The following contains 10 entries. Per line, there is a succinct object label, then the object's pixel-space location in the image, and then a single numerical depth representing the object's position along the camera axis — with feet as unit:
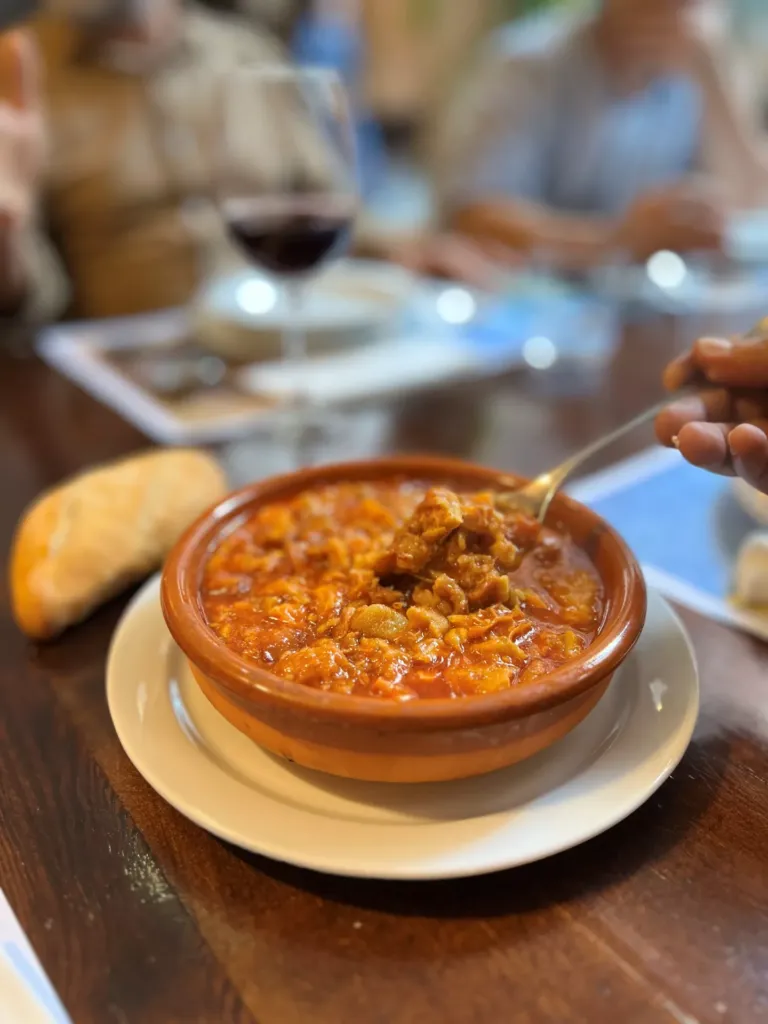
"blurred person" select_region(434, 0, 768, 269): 3.44
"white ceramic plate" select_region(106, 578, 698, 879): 0.72
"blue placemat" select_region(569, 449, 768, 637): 1.20
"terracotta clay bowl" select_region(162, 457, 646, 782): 0.73
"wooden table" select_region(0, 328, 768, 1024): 0.65
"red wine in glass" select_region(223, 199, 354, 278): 1.70
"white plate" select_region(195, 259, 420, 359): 2.02
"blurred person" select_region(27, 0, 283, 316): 3.11
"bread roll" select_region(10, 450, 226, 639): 1.09
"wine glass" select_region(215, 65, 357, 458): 1.66
